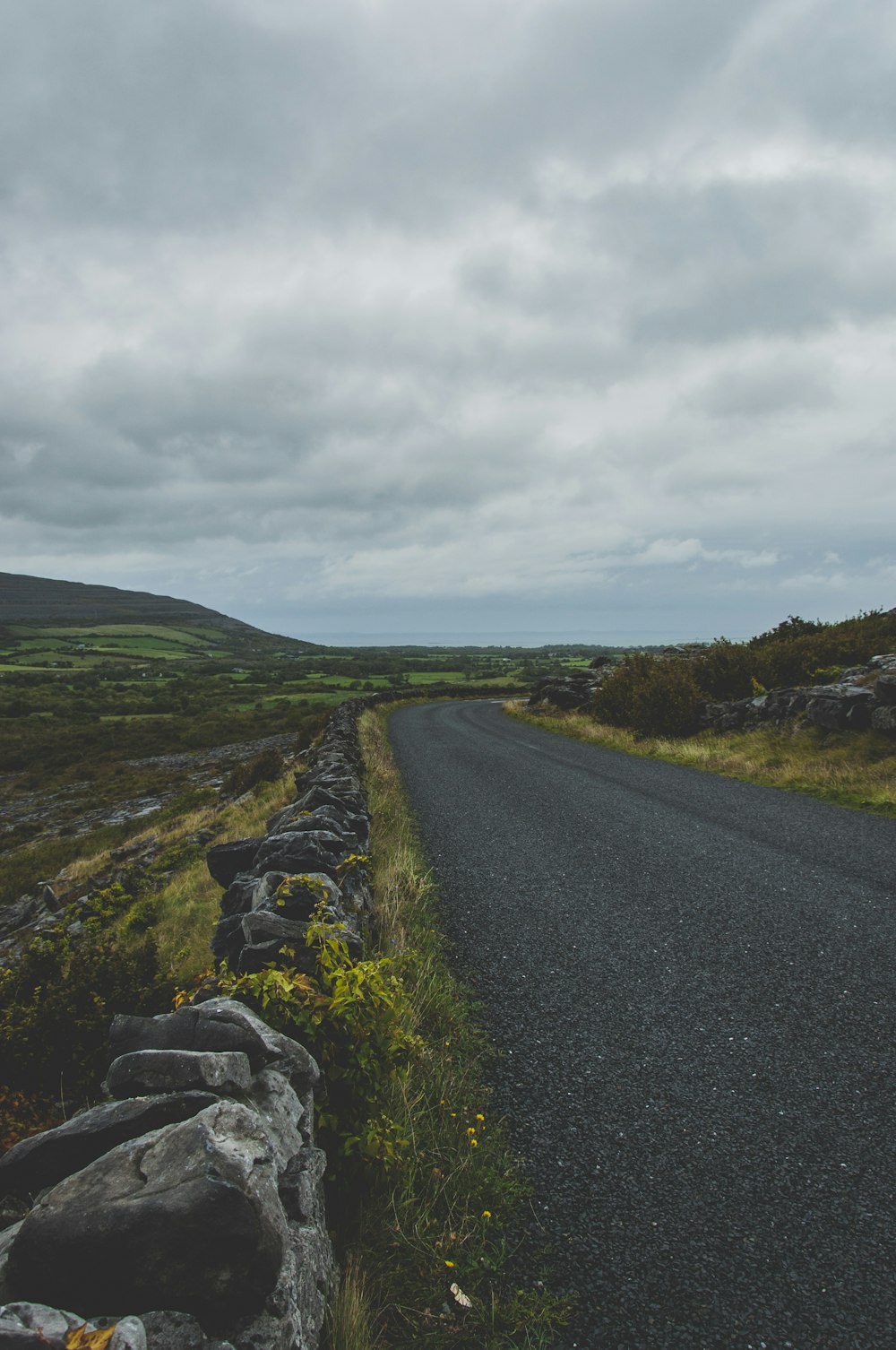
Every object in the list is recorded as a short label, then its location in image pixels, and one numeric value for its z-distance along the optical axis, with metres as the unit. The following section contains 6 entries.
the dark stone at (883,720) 14.30
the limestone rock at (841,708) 15.37
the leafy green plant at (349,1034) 3.39
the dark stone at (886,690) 14.71
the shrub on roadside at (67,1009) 4.12
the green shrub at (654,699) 21.88
